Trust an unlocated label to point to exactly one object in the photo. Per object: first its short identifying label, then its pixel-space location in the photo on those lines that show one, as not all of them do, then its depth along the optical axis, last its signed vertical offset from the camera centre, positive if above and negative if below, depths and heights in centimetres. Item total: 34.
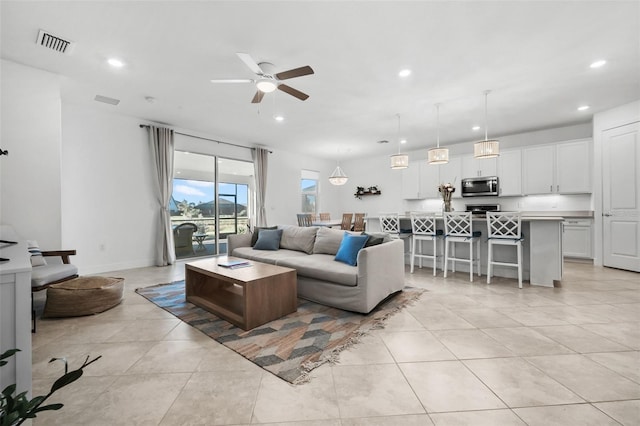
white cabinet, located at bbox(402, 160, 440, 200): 747 +89
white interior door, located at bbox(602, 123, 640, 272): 461 +28
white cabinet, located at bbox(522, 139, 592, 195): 556 +93
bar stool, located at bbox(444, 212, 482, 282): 432 -31
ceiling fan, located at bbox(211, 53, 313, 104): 279 +148
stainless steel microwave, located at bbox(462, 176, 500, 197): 653 +64
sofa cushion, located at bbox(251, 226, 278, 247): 478 -36
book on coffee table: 322 -57
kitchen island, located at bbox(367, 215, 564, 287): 382 -57
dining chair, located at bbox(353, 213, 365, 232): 711 -26
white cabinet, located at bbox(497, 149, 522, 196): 630 +93
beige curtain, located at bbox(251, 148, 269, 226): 713 +81
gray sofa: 289 -61
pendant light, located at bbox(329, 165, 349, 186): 697 +88
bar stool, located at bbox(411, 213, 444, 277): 468 -30
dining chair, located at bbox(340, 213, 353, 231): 718 -21
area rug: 204 -105
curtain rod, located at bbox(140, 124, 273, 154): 525 +166
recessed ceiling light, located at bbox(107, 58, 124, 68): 319 +174
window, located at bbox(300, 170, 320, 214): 881 +73
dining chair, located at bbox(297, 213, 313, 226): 727 -15
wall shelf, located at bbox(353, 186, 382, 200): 882 +71
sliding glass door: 595 +26
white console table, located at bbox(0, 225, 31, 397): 116 -45
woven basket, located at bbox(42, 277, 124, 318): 282 -86
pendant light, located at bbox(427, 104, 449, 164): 474 +98
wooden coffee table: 260 -82
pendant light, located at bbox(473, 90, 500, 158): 435 +101
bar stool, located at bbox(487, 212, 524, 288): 386 -27
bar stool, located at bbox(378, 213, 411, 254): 510 -21
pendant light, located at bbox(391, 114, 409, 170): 538 +101
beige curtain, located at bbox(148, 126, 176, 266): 534 +55
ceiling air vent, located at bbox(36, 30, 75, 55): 274 +174
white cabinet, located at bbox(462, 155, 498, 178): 661 +111
